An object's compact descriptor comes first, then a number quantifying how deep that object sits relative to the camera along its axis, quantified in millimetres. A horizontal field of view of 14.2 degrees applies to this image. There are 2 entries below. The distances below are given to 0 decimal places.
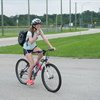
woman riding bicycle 8631
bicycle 8414
